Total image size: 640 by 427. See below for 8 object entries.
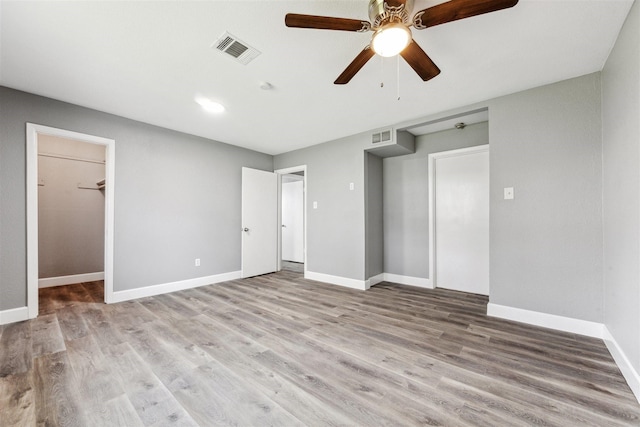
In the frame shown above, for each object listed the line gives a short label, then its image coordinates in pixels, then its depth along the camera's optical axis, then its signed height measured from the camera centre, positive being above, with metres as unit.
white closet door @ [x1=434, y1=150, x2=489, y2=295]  3.66 -0.12
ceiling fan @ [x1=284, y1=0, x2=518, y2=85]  1.35 +1.11
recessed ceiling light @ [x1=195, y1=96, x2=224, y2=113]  2.97 +1.34
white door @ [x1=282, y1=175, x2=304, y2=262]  6.59 -0.13
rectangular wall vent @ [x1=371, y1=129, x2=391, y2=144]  3.79 +1.17
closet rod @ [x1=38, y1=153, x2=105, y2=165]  4.19 +0.99
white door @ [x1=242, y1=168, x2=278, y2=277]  4.84 -0.15
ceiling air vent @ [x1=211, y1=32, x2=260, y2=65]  1.96 +1.35
